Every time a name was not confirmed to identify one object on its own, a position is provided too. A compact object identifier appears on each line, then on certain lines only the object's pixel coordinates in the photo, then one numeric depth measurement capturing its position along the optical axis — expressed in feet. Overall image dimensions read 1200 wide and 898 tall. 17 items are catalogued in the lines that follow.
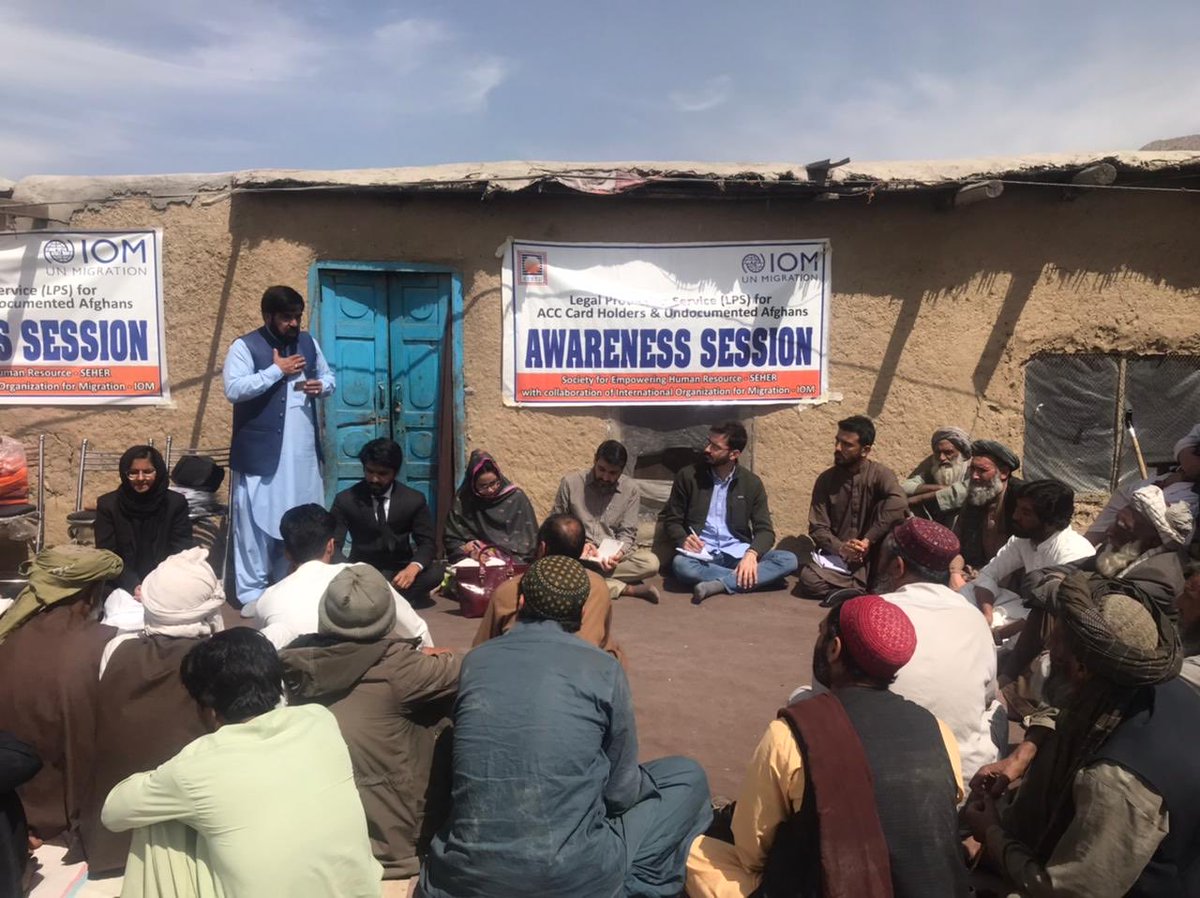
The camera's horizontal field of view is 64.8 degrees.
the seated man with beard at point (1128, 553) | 12.09
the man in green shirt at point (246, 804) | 6.75
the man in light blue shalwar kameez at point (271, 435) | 17.60
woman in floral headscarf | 19.36
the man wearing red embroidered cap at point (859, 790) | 6.68
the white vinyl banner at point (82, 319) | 20.07
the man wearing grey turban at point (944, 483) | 19.93
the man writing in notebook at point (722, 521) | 20.06
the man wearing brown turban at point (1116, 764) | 6.47
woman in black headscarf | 16.48
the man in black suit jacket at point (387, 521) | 18.20
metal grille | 21.50
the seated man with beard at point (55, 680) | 9.34
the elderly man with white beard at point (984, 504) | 18.94
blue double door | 20.54
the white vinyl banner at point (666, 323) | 20.95
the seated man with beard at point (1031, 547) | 13.83
